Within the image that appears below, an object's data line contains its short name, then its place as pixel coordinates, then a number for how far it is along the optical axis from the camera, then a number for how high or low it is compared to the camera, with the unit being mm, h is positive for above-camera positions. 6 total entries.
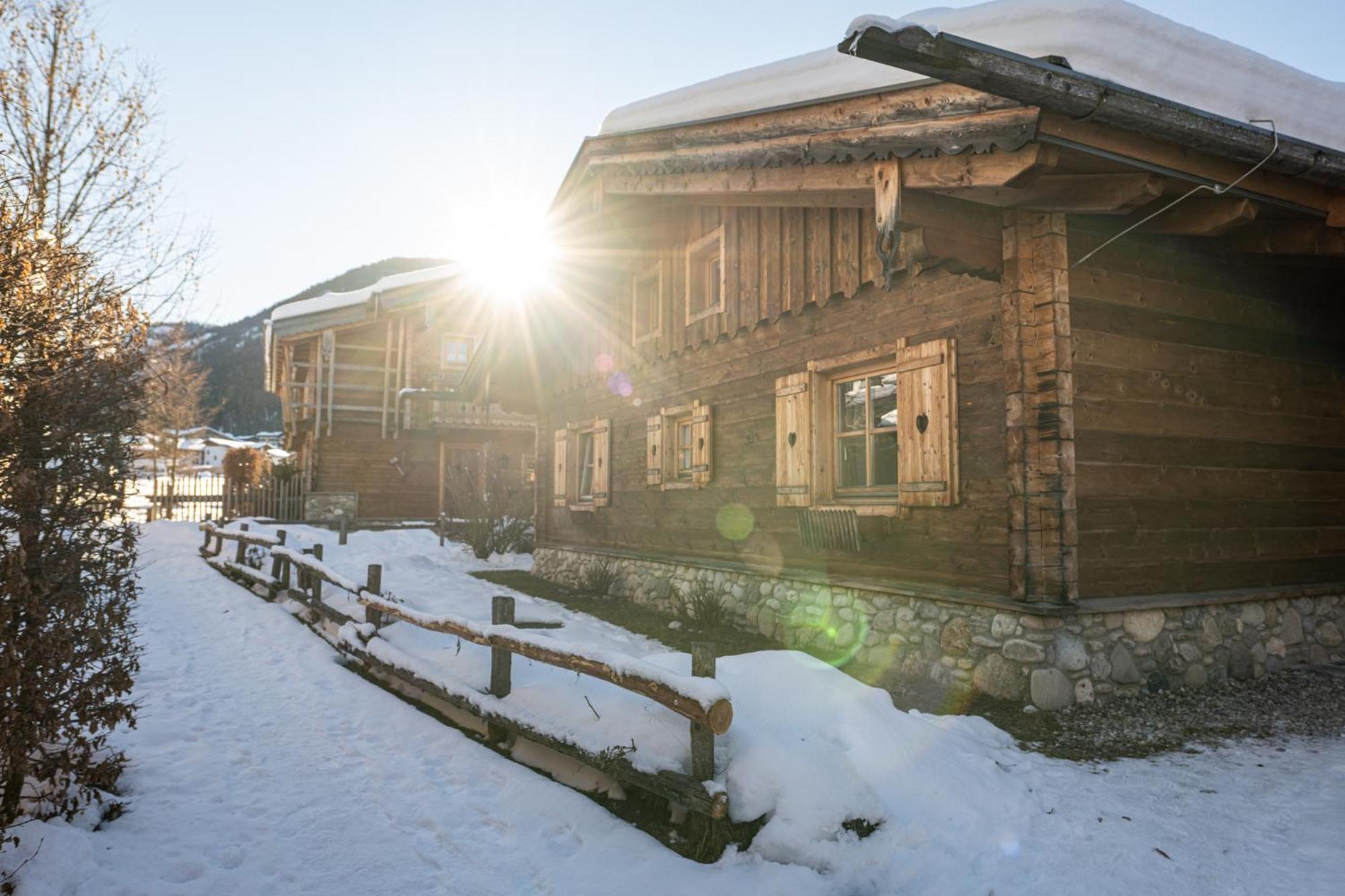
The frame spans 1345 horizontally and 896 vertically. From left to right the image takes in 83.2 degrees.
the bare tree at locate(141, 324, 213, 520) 27594 +3259
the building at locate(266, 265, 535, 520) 21516 +2744
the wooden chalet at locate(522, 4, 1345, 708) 5043 +1161
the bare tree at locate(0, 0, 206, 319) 11766 +5842
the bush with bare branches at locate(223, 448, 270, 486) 24172 +794
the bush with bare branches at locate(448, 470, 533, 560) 16422 -515
